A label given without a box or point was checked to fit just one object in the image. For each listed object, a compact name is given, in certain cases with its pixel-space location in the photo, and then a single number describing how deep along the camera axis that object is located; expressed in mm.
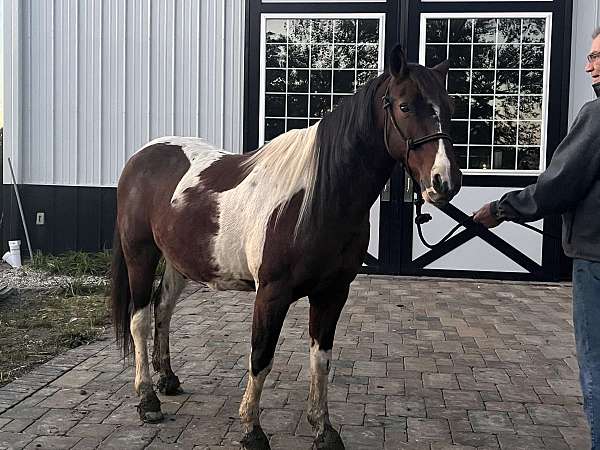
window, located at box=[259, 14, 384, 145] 7961
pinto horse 2430
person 2100
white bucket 8242
